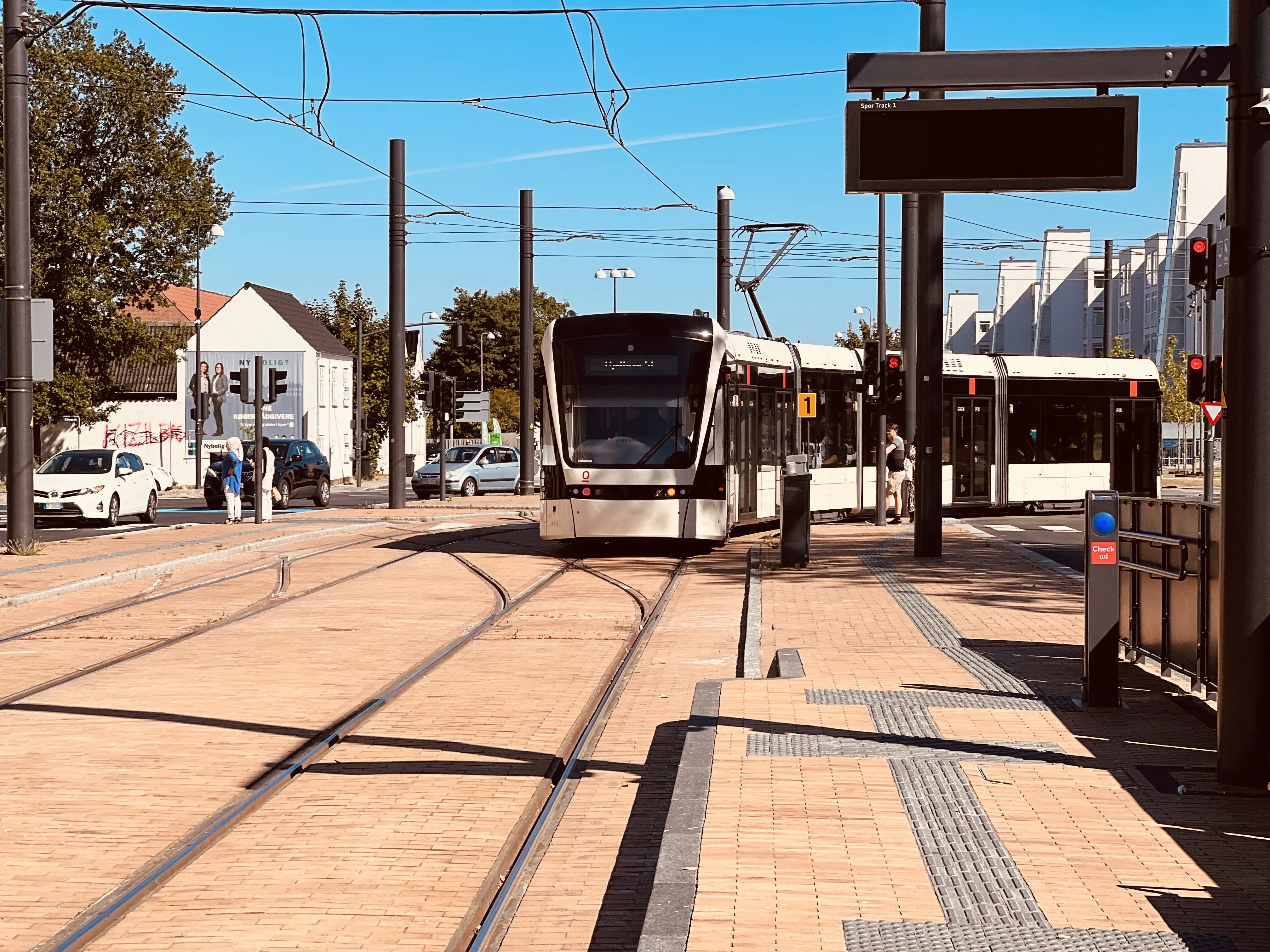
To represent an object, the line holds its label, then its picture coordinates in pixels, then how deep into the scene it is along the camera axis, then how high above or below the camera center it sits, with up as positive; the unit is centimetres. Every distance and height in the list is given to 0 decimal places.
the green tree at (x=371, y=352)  7488 +420
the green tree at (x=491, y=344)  11019 +668
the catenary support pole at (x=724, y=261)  3703 +414
